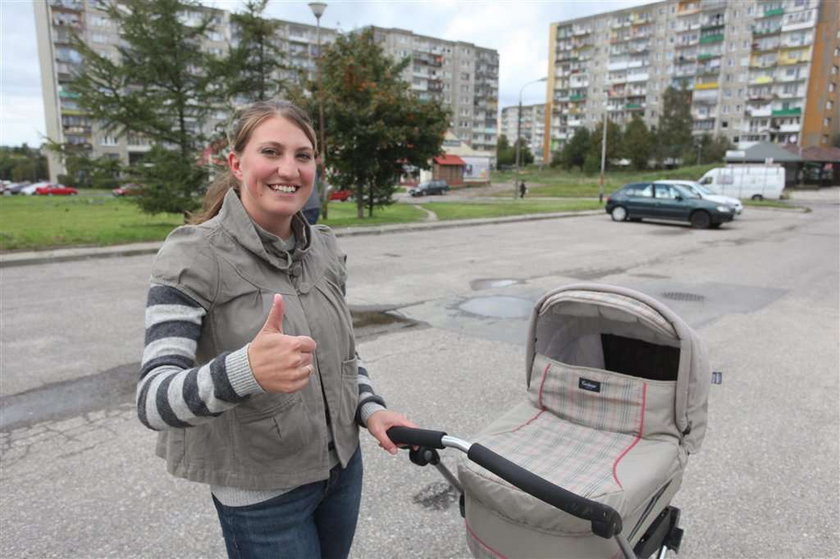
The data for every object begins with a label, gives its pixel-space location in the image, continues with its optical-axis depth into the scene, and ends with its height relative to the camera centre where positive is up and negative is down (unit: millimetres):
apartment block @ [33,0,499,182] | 78500 +19133
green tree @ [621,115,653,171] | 77062 +4138
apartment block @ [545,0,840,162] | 82938 +17859
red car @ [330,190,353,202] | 36950 -1556
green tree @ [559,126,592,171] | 85938 +3775
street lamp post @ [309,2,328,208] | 17469 +4693
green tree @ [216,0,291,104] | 17594 +3500
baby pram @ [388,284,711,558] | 1646 -911
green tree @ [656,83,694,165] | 79688 +6665
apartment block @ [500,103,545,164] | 159375 +14776
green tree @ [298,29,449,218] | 18422 +1744
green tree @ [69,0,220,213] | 16156 +2445
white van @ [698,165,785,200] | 38250 -360
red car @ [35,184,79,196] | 50375 -1653
